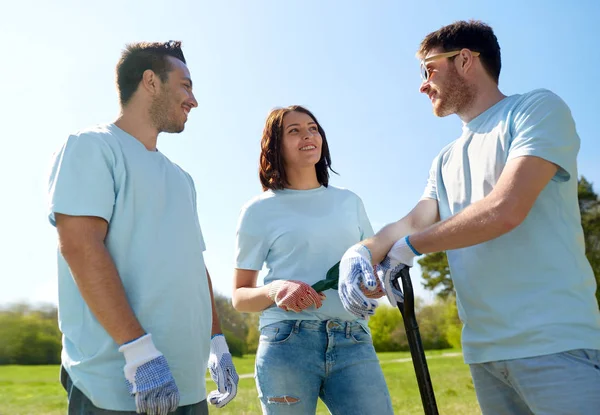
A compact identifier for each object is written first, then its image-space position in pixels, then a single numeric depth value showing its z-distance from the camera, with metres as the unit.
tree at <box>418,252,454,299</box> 21.19
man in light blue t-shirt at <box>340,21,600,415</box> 2.05
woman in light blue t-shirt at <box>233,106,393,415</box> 2.62
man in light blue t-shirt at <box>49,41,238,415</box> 1.91
